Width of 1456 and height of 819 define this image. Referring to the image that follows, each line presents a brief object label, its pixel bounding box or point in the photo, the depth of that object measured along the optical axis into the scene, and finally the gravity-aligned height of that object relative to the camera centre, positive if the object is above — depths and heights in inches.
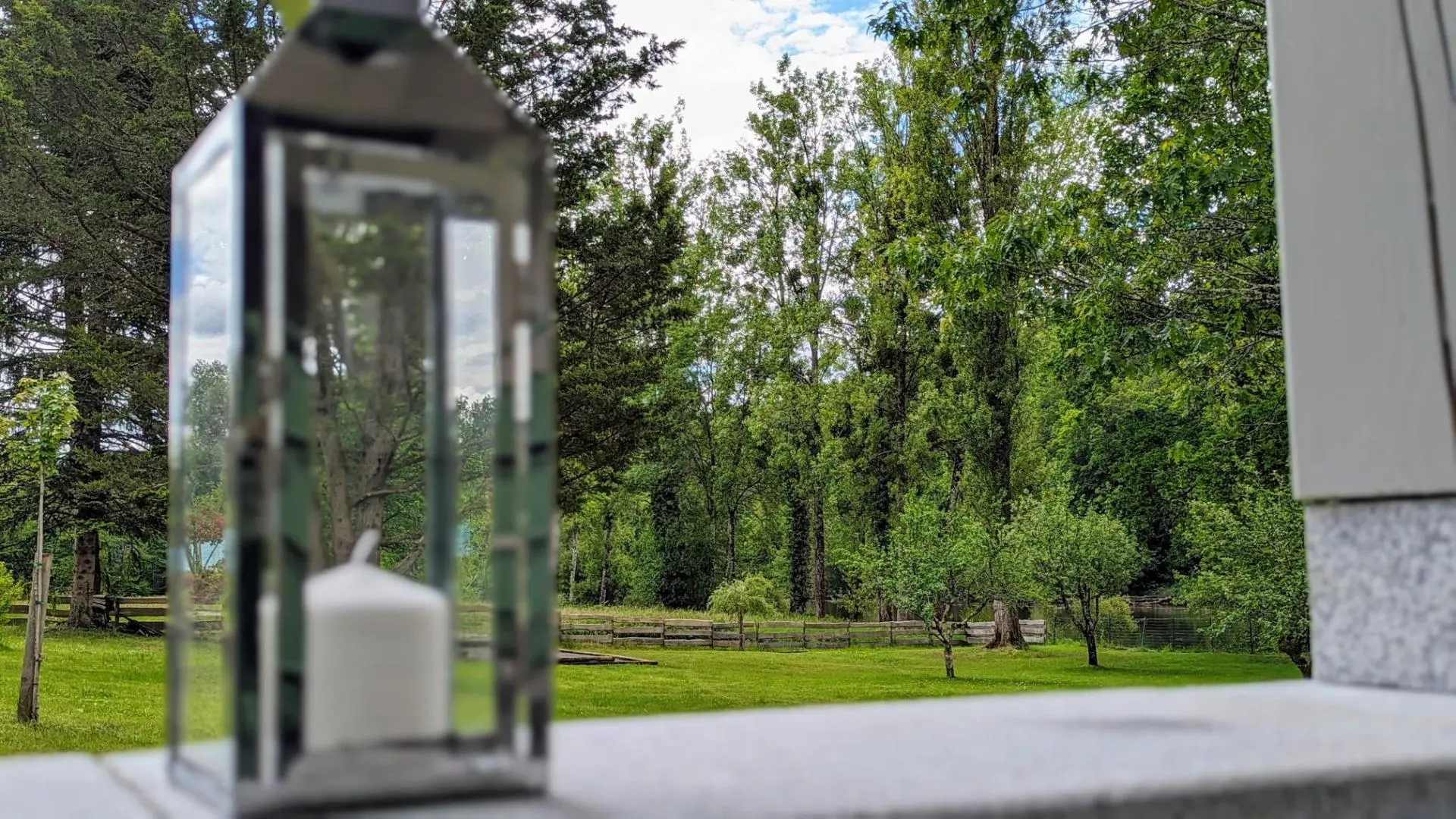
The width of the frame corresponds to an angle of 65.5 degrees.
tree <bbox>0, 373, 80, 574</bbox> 355.6 +30.4
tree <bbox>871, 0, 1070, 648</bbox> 648.4 +177.6
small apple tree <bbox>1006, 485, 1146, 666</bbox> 620.7 -27.4
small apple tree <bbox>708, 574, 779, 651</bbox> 844.0 -68.1
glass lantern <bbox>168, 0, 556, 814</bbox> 23.8 +2.2
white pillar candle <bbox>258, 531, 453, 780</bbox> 24.3 -3.3
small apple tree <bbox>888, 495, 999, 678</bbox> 622.2 -32.4
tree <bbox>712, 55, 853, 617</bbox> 827.4 +202.4
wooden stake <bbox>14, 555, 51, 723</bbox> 343.0 -41.0
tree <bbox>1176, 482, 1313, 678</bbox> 447.2 -29.0
